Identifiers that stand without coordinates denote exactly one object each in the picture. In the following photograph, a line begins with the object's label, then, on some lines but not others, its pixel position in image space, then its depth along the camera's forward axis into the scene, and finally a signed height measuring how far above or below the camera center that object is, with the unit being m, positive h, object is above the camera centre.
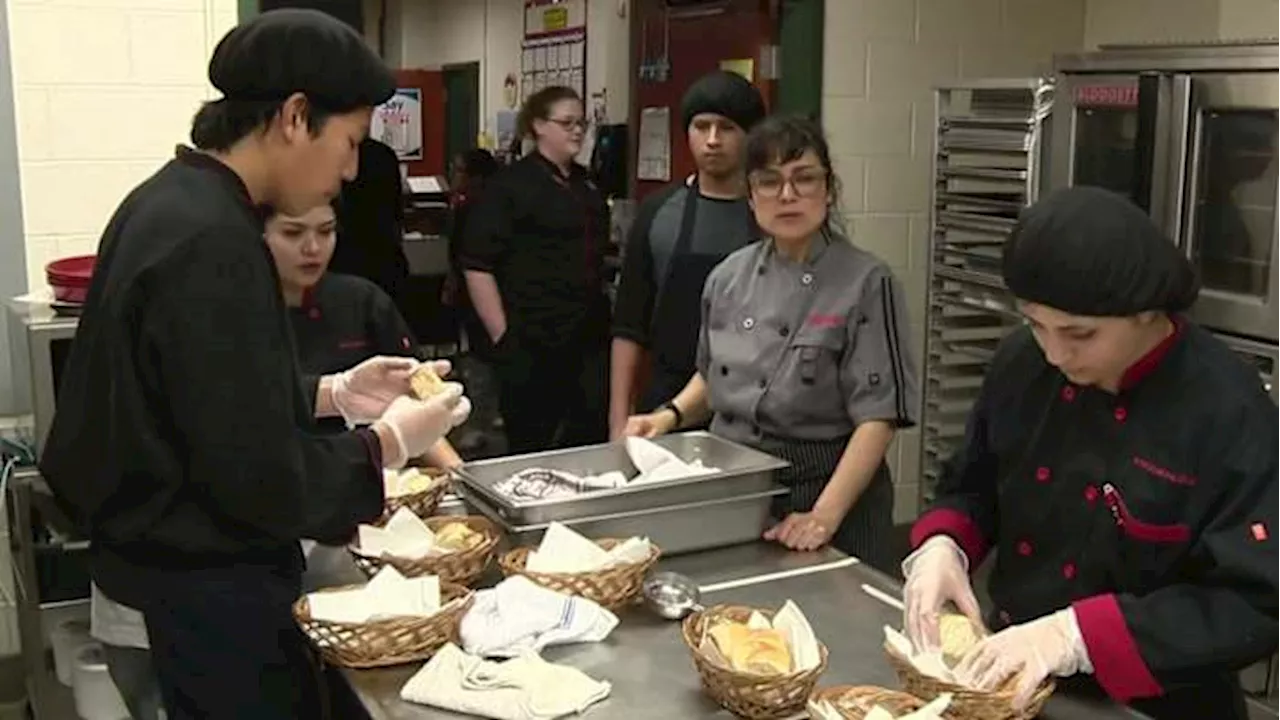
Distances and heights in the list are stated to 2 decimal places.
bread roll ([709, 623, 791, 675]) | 1.62 -0.60
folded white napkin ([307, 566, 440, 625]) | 1.75 -0.58
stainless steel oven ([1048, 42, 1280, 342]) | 3.10 +0.00
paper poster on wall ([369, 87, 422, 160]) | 8.86 +0.19
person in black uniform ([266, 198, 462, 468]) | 2.59 -0.31
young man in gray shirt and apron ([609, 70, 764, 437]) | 3.25 -0.17
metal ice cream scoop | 1.90 -0.62
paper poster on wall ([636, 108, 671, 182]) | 5.02 +0.03
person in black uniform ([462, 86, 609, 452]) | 4.13 -0.36
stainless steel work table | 1.63 -0.64
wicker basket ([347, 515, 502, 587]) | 1.94 -0.59
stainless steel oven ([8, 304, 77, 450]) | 2.66 -0.40
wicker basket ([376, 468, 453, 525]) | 2.22 -0.57
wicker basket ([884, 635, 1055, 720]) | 1.53 -0.61
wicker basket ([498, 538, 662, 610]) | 1.89 -0.59
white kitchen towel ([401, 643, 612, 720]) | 1.59 -0.63
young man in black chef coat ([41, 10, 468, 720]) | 1.64 -0.31
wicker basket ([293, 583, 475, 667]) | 1.70 -0.61
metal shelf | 3.82 -0.20
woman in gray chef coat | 2.40 -0.35
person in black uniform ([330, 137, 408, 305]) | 5.04 -0.25
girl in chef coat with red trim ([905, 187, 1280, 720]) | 1.57 -0.41
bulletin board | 6.16 +0.51
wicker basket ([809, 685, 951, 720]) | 1.53 -0.61
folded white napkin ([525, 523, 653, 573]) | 1.93 -0.57
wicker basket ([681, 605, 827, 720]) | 1.56 -0.61
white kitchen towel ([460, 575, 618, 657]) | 1.74 -0.61
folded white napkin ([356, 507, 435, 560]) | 1.99 -0.57
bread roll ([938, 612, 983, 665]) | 1.67 -0.59
